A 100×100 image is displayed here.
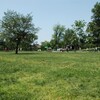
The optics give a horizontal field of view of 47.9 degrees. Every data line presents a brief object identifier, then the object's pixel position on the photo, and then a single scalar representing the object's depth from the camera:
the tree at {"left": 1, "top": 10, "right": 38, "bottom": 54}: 25.70
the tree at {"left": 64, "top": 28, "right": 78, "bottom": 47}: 40.77
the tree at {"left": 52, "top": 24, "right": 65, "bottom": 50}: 54.08
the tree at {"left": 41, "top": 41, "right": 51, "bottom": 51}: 56.65
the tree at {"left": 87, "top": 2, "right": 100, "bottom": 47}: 31.96
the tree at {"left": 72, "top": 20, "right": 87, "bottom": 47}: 39.34
